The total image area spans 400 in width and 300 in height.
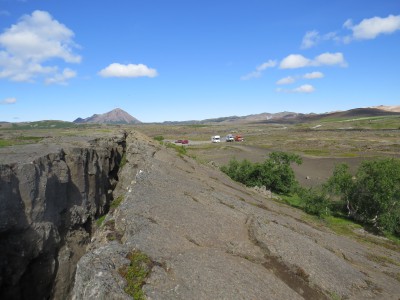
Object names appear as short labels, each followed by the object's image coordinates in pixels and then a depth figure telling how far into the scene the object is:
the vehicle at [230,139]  156.88
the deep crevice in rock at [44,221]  14.93
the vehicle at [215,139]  149.59
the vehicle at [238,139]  161.62
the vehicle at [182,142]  152.24
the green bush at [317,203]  44.00
